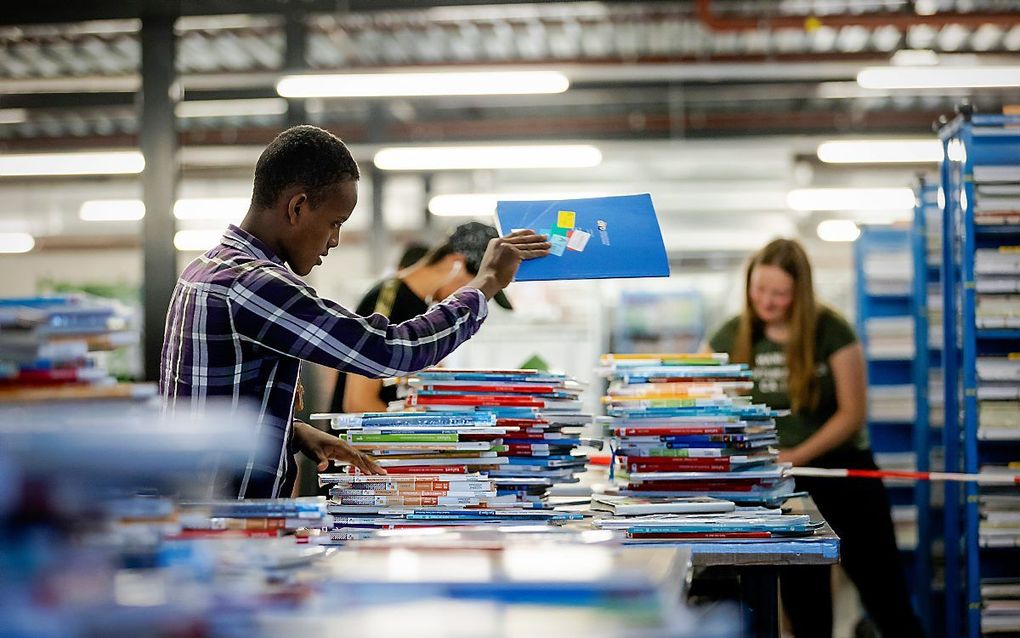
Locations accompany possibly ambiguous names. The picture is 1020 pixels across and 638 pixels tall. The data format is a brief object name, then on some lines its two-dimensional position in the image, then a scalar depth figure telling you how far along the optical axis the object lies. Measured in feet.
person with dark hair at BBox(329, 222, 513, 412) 14.30
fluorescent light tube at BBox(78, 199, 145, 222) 39.58
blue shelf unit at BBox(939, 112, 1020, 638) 15.42
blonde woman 14.43
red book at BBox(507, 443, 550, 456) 9.67
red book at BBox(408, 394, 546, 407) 9.90
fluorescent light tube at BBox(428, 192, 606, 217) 38.15
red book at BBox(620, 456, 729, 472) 9.84
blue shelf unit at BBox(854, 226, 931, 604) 22.85
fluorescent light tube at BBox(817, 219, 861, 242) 49.08
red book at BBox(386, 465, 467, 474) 9.16
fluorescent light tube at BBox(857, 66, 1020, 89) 20.51
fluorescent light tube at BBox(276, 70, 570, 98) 21.33
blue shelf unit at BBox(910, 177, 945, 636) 20.25
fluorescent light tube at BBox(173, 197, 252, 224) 38.47
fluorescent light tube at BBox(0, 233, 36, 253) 48.80
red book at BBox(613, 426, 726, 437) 9.95
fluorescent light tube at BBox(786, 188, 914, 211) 37.86
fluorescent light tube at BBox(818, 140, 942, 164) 29.09
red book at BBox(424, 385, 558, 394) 10.05
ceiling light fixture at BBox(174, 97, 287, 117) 38.78
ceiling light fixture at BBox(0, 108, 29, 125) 43.65
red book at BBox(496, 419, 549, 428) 9.71
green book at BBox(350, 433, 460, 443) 9.11
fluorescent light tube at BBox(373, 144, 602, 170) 28.14
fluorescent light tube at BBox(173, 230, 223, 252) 47.80
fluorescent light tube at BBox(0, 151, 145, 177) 29.58
